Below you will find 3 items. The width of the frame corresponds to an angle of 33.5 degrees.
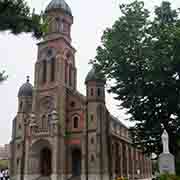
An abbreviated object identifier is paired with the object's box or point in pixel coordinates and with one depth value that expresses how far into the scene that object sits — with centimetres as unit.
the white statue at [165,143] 2311
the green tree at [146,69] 2481
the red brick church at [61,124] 4062
